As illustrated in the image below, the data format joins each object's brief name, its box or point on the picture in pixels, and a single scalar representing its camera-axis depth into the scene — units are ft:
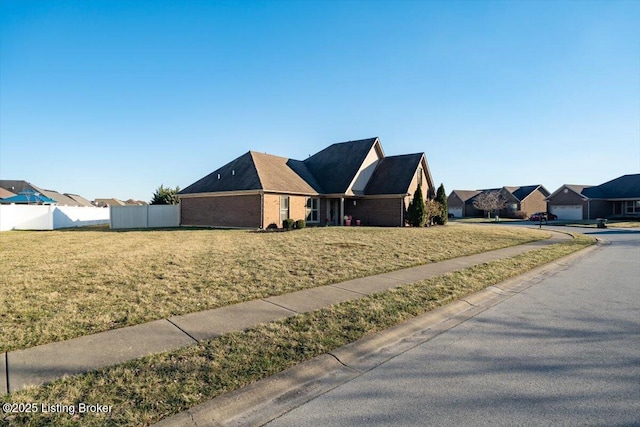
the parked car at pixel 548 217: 156.46
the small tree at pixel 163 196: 108.99
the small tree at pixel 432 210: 96.18
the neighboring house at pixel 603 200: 145.28
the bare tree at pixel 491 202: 176.76
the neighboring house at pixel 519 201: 179.93
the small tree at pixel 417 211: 88.74
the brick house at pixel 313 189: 77.87
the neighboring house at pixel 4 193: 163.98
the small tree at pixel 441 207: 101.50
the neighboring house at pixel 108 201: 327.26
